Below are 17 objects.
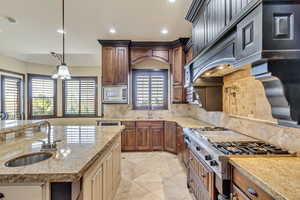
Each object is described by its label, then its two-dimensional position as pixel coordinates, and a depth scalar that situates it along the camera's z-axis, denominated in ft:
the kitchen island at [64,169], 2.86
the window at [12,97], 13.56
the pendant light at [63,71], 7.19
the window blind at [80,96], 16.75
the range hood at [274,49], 2.57
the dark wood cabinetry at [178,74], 11.55
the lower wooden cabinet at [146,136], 11.51
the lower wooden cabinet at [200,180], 4.21
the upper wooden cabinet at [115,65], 11.81
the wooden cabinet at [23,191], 2.91
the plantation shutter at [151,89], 13.27
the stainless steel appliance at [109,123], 11.27
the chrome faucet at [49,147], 4.13
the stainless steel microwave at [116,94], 11.74
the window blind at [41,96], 15.83
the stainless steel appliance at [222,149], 3.62
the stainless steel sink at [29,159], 3.65
